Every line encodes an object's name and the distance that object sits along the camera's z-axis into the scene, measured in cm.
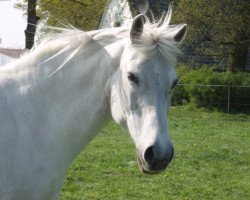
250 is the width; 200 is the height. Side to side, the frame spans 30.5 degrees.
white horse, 273
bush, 1720
